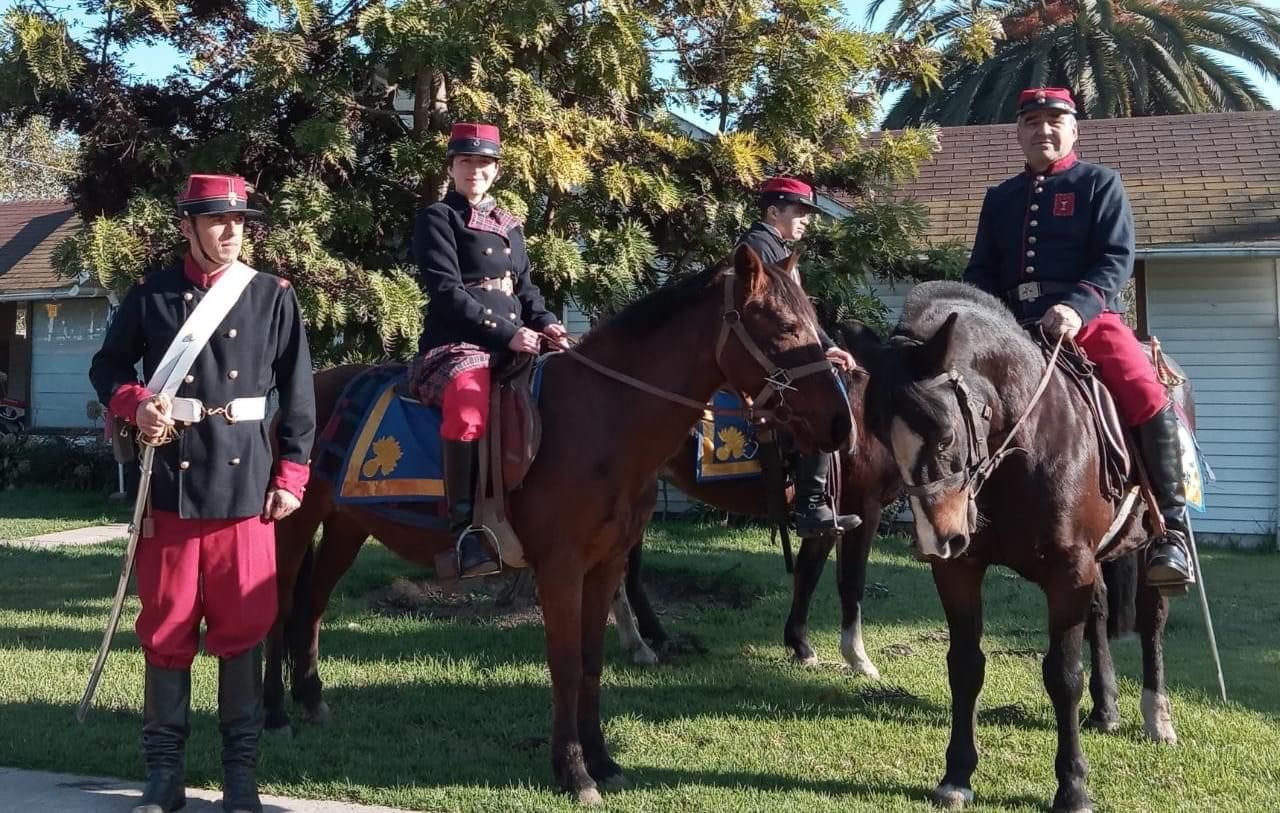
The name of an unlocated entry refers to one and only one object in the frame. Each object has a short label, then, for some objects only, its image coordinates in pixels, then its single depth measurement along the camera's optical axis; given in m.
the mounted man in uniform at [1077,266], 4.73
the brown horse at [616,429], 4.20
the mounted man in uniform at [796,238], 5.99
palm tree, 21.61
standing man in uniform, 4.10
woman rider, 4.61
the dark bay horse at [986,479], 3.88
